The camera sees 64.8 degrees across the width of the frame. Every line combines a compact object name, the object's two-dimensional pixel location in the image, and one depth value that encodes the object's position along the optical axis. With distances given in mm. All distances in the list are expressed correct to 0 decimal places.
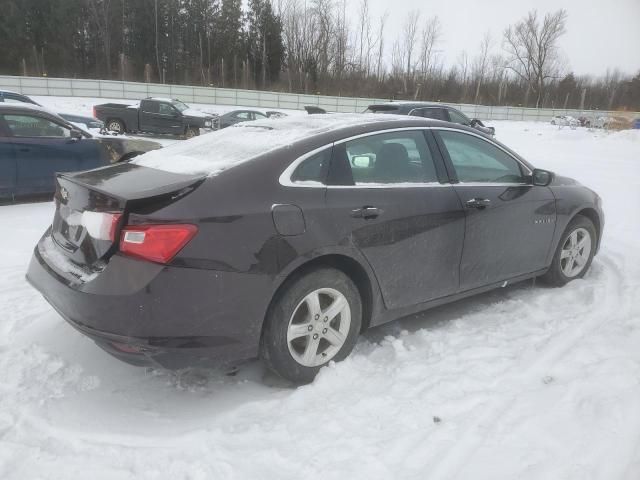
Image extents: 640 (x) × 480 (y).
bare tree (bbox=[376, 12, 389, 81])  64625
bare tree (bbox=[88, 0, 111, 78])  56716
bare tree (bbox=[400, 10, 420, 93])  64700
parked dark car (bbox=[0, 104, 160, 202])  7109
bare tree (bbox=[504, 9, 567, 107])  69750
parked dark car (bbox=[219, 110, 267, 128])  19938
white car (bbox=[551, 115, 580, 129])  37125
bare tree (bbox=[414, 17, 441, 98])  64750
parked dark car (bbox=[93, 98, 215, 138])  19484
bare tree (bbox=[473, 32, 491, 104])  61325
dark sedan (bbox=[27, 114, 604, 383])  2451
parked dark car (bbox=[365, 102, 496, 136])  11531
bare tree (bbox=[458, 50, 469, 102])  56181
